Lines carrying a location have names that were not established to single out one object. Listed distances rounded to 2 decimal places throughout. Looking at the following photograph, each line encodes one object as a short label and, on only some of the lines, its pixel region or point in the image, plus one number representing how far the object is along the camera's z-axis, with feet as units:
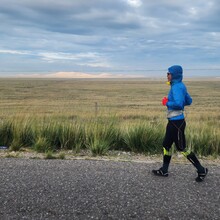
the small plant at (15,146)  24.16
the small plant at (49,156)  20.79
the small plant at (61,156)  20.76
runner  16.57
